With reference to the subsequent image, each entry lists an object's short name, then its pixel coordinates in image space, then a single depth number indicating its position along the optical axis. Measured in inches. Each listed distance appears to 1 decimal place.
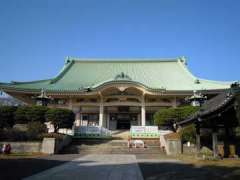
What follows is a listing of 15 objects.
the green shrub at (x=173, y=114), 829.2
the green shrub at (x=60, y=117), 798.5
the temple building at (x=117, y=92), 1098.1
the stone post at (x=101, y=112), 1112.8
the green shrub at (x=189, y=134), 717.6
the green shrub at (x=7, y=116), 800.9
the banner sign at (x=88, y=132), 947.5
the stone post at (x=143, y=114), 1120.7
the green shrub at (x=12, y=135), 706.8
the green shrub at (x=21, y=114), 801.6
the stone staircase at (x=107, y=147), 760.3
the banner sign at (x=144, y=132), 943.7
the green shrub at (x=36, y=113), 804.6
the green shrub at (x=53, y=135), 724.7
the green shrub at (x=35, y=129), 727.5
